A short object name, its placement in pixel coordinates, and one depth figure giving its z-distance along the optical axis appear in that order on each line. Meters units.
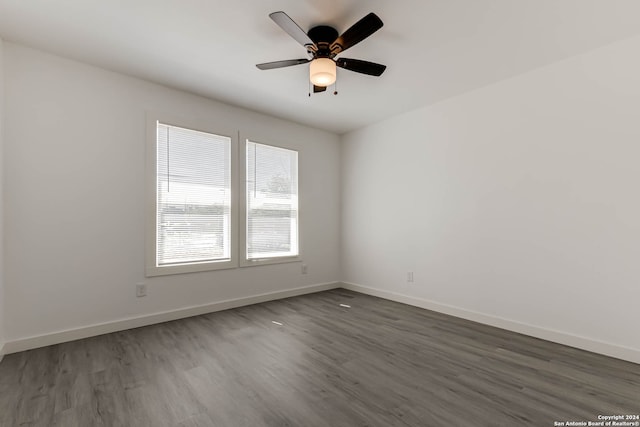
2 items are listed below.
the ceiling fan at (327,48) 2.10
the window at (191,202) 3.45
